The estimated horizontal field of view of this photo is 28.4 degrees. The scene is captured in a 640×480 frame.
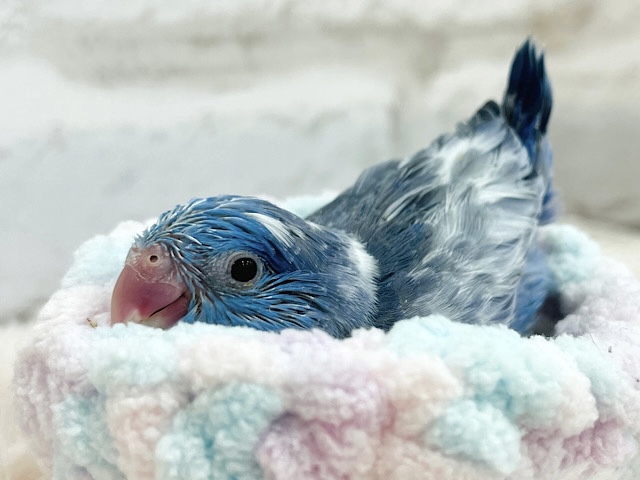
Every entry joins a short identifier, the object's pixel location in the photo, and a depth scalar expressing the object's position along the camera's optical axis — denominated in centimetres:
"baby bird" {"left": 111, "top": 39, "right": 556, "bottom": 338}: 19
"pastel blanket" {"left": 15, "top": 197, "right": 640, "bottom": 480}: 16
